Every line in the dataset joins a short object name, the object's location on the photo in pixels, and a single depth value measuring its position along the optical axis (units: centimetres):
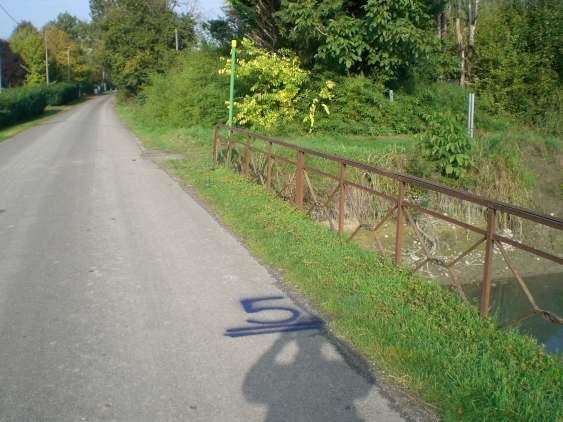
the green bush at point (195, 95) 2330
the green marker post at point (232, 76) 1684
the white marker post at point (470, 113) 1471
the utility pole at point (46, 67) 6752
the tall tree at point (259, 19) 2217
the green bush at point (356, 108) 2056
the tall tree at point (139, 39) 4425
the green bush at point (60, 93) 5509
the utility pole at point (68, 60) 8656
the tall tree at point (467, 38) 2989
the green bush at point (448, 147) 1283
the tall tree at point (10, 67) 6719
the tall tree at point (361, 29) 1852
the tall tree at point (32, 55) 7088
